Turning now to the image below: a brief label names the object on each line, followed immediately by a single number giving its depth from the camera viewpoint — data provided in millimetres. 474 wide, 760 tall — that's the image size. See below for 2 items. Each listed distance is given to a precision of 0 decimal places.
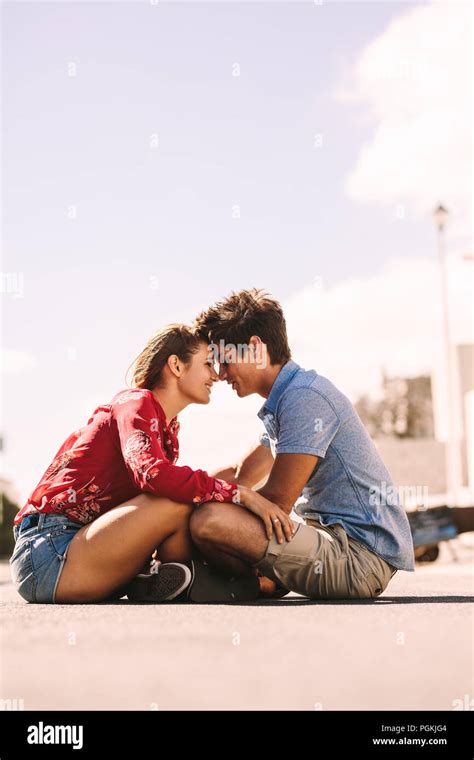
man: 3709
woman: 3609
